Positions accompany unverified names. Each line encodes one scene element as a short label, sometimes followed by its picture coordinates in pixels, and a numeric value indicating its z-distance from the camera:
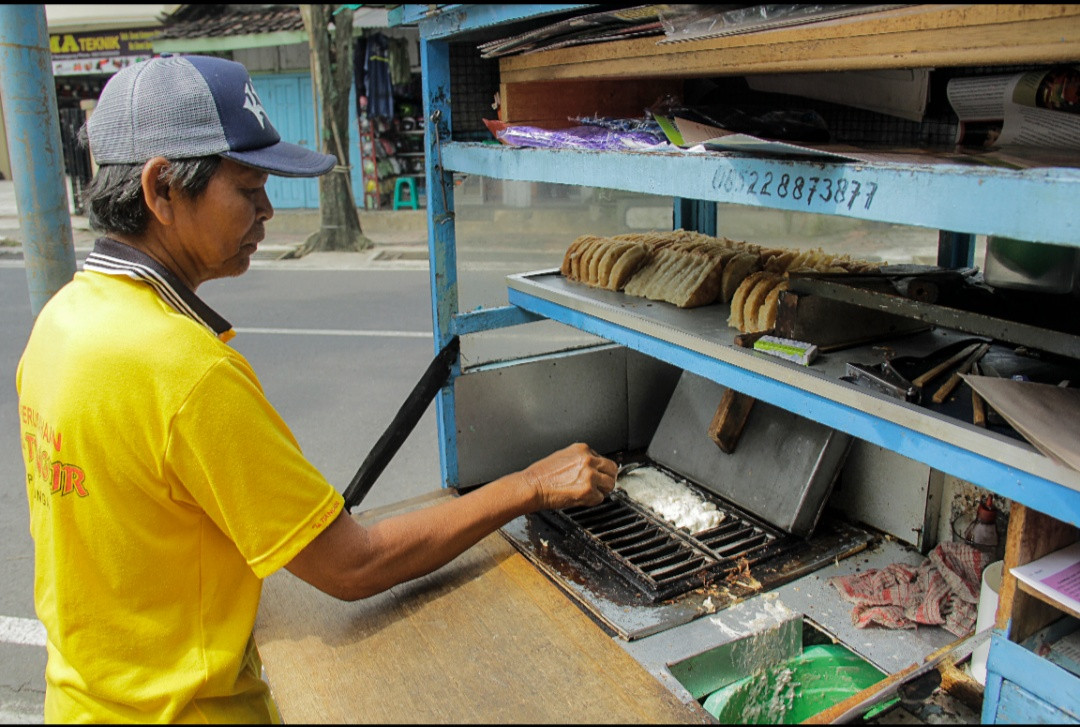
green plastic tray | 2.10
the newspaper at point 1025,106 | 1.60
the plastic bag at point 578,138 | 1.96
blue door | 14.72
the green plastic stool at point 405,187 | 14.78
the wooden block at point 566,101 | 2.36
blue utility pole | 2.17
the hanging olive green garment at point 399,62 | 13.44
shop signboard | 15.82
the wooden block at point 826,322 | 1.83
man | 1.34
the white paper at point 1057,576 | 1.37
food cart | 1.30
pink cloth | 2.07
